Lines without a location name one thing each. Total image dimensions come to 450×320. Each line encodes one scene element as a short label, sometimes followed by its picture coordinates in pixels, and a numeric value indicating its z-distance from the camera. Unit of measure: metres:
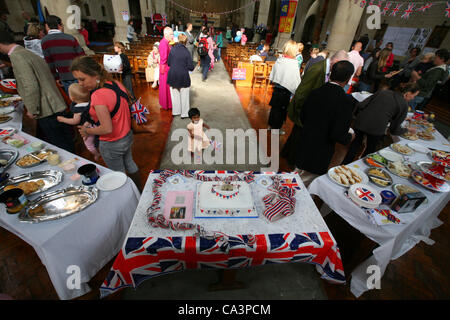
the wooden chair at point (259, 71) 7.17
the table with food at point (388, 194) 1.65
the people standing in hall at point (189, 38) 6.29
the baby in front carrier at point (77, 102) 2.45
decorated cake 1.55
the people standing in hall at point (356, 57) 4.63
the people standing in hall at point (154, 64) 6.10
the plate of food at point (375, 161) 2.29
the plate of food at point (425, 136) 3.09
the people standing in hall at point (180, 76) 4.20
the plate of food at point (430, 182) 1.97
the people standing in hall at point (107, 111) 1.78
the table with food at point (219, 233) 1.39
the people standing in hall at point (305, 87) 2.72
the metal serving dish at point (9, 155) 1.98
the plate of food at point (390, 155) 2.45
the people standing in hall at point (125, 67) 4.71
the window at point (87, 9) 16.58
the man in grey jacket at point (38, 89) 2.26
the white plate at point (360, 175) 2.02
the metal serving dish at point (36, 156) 1.92
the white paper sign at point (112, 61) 4.48
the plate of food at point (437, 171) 2.12
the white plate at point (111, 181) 1.75
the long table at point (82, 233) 1.38
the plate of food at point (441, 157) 2.46
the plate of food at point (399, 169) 2.17
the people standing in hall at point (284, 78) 3.75
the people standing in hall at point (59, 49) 3.25
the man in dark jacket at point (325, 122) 1.93
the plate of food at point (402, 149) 2.61
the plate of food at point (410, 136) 3.02
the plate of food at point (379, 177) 2.00
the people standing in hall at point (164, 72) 4.38
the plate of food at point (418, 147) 2.73
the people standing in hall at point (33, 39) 3.63
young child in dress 3.11
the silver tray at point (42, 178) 1.72
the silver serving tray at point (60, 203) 1.47
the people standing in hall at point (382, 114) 2.62
